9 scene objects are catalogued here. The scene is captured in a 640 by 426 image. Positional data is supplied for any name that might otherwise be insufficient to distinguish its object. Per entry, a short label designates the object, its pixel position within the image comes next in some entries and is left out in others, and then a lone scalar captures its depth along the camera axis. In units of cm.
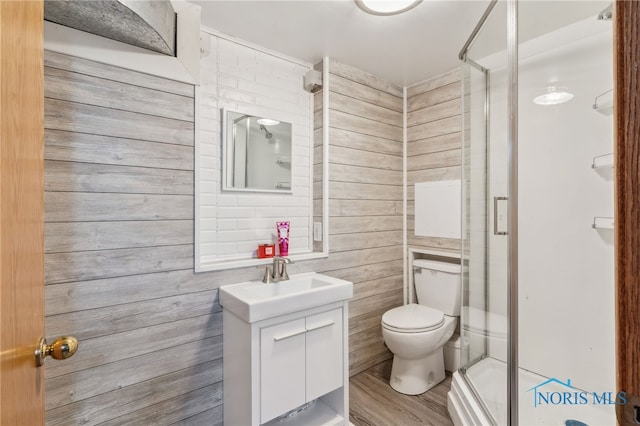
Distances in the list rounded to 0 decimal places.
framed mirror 189
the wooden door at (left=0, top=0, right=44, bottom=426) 52
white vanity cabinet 147
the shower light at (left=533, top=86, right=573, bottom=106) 183
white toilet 196
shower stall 161
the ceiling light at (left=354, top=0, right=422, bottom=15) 155
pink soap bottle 202
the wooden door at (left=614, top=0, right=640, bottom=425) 39
